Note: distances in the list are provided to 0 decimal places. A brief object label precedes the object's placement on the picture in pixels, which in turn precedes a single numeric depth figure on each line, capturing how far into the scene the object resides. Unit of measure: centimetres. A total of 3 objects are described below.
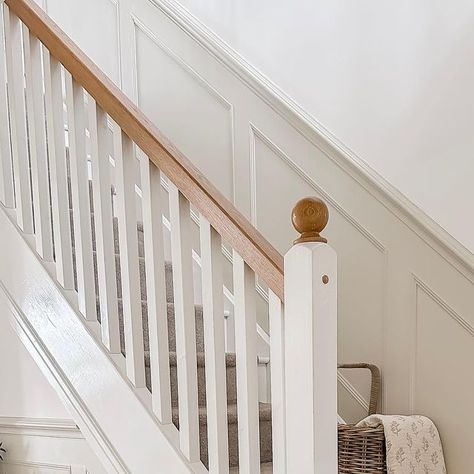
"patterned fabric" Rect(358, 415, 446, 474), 234
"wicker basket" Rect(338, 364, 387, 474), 233
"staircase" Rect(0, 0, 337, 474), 158
